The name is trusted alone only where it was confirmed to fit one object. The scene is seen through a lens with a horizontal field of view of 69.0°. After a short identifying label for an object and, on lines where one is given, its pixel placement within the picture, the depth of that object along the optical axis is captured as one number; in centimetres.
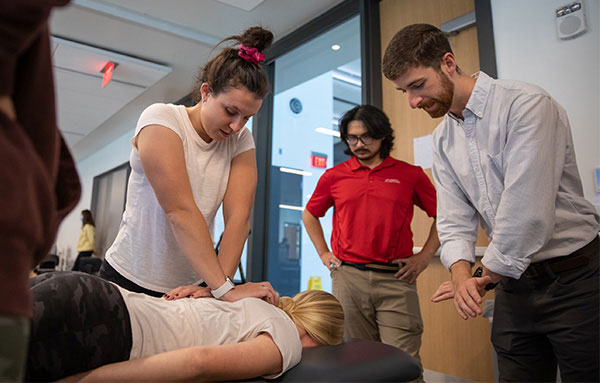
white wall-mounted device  183
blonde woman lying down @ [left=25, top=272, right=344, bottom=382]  87
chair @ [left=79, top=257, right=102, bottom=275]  571
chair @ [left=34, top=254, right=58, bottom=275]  613
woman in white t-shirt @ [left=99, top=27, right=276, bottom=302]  125
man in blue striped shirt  118
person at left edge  41
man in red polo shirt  189
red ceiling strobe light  429
